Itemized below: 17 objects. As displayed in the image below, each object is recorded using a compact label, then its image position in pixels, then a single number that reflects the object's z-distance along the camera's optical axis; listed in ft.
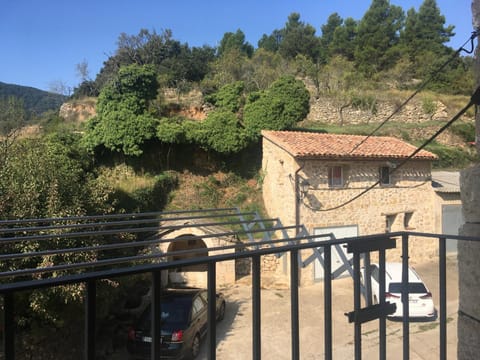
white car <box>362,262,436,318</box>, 25.78
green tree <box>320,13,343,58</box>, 113.09
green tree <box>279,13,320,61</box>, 101.60
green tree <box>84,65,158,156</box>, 43.78
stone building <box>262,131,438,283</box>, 36.86
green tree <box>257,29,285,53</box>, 116.26
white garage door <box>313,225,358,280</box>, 37.06
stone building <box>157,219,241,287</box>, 36.94
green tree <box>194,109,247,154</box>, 46.50
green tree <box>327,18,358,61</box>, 100.88
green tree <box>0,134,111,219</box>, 22.52
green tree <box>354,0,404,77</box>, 92.73
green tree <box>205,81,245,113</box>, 53.21
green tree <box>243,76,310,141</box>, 48.75
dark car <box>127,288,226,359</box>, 18.88
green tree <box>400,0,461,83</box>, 87.35
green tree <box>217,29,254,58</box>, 106.14
